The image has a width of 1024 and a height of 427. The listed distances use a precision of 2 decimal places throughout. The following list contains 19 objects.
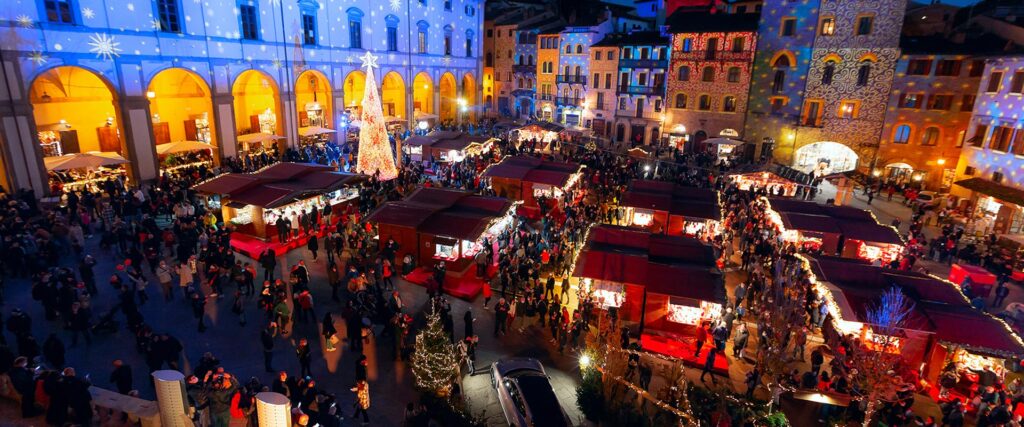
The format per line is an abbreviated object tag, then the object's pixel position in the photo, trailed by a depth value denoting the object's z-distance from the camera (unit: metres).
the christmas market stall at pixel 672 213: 20.77
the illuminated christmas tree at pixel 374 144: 22.61
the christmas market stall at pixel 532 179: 25.06
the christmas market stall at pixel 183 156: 27.45
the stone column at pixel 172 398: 8.12
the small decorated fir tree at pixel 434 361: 10.44
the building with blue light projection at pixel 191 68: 22.19
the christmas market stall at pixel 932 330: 11.84
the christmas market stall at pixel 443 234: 17.30
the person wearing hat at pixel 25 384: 8.85
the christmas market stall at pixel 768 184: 26.12
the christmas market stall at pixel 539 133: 38.47
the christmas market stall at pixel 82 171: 22.33
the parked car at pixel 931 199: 27.80
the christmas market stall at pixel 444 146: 32.88
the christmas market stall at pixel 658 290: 14.09
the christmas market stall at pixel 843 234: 18.45
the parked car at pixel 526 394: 9.85
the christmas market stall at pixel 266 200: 19.12
